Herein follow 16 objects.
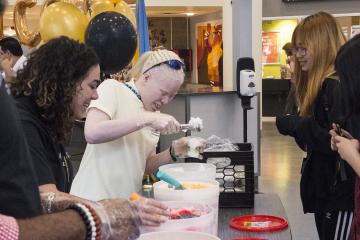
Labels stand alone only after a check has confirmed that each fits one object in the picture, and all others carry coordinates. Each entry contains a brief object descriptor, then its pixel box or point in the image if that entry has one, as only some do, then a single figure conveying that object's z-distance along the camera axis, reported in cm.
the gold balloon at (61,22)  426
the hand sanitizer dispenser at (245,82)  477
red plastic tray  188
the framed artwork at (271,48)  1178
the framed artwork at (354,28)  1077
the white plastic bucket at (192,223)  130
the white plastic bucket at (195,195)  156
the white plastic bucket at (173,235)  122
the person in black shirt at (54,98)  155
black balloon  410
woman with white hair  196
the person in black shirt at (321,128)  238
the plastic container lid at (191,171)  185
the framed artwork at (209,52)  1199
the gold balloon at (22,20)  524
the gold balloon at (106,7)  474
